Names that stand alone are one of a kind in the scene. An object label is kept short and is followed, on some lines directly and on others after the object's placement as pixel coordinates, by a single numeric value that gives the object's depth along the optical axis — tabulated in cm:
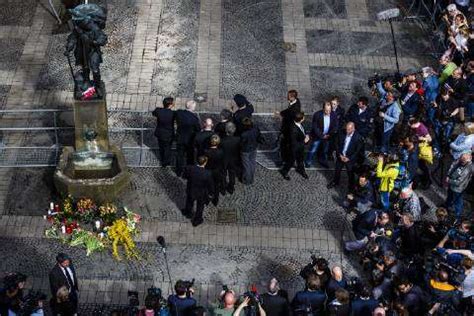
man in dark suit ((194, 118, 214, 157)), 1512
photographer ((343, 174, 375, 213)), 1502
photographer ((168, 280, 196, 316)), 1205
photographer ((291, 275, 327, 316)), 1225
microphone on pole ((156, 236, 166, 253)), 1366
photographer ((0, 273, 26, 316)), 1204
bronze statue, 1365
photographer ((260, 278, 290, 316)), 1213
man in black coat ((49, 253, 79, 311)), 1255
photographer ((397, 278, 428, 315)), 1253
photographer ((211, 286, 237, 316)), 1181
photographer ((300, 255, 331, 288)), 1274
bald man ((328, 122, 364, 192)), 1557
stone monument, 1406
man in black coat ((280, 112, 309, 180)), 1552
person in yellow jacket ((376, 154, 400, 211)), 1502
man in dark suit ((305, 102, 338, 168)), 1588
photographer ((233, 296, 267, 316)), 1188
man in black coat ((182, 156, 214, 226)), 1437
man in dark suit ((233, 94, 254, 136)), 1563
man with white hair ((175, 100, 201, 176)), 1552
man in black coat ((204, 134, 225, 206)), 1467
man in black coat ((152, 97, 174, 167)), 1564
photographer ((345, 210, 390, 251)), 1418
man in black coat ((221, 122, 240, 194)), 1511
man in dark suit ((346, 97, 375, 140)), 1611
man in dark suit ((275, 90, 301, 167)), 1575
